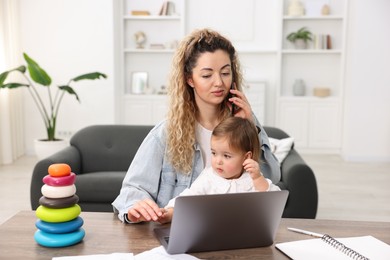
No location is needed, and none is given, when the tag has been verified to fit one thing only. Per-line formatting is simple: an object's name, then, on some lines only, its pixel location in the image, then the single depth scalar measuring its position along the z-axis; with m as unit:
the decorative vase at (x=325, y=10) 6.41
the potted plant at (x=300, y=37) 6.38
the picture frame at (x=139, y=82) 6.75
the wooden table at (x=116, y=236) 1.23
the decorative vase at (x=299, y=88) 6.50
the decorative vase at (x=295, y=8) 6.36
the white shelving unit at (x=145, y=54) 6.59
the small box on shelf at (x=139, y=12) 6.61
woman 1.68
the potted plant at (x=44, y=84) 5.15
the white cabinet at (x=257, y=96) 6.48
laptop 1.14
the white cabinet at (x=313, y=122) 6.42
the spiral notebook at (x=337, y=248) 1.21
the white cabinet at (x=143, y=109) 6.57
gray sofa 3.03
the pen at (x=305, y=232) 1.37
